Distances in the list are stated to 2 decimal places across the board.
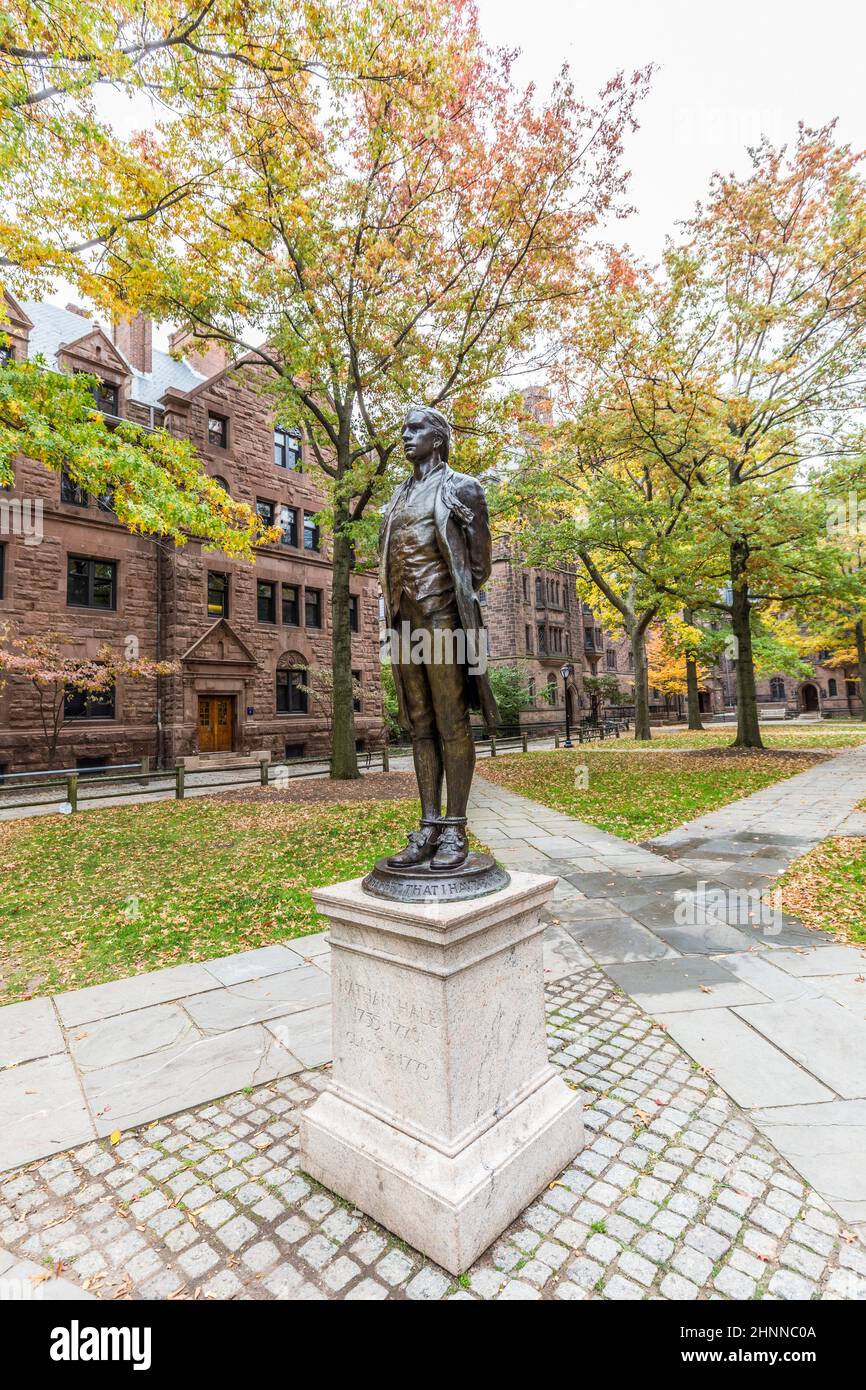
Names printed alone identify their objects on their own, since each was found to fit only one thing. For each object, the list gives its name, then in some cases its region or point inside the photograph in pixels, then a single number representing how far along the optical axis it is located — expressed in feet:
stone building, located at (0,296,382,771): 57.98
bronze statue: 9.95
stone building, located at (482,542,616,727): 129.29
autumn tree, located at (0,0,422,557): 25.27
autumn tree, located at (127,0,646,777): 36.37
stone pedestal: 7.55
